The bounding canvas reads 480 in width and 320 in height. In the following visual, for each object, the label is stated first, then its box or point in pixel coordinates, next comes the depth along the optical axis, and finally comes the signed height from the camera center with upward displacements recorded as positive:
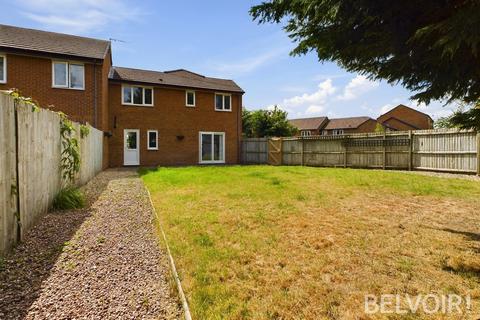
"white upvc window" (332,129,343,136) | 49.67 +3.52
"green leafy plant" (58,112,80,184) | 6.86 +0.04
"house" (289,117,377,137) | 48.72 +4.48
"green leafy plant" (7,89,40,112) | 3.99 +0.76
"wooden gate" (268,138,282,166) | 20.73 +0.09
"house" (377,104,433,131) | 44.50 +4.94
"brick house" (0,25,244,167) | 15.11 +3.31
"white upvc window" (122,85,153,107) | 18.94 +3.66
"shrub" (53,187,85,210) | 6.10 -0.99
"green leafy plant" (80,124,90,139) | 9.01 +0.67
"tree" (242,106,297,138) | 27.48 +2.67
